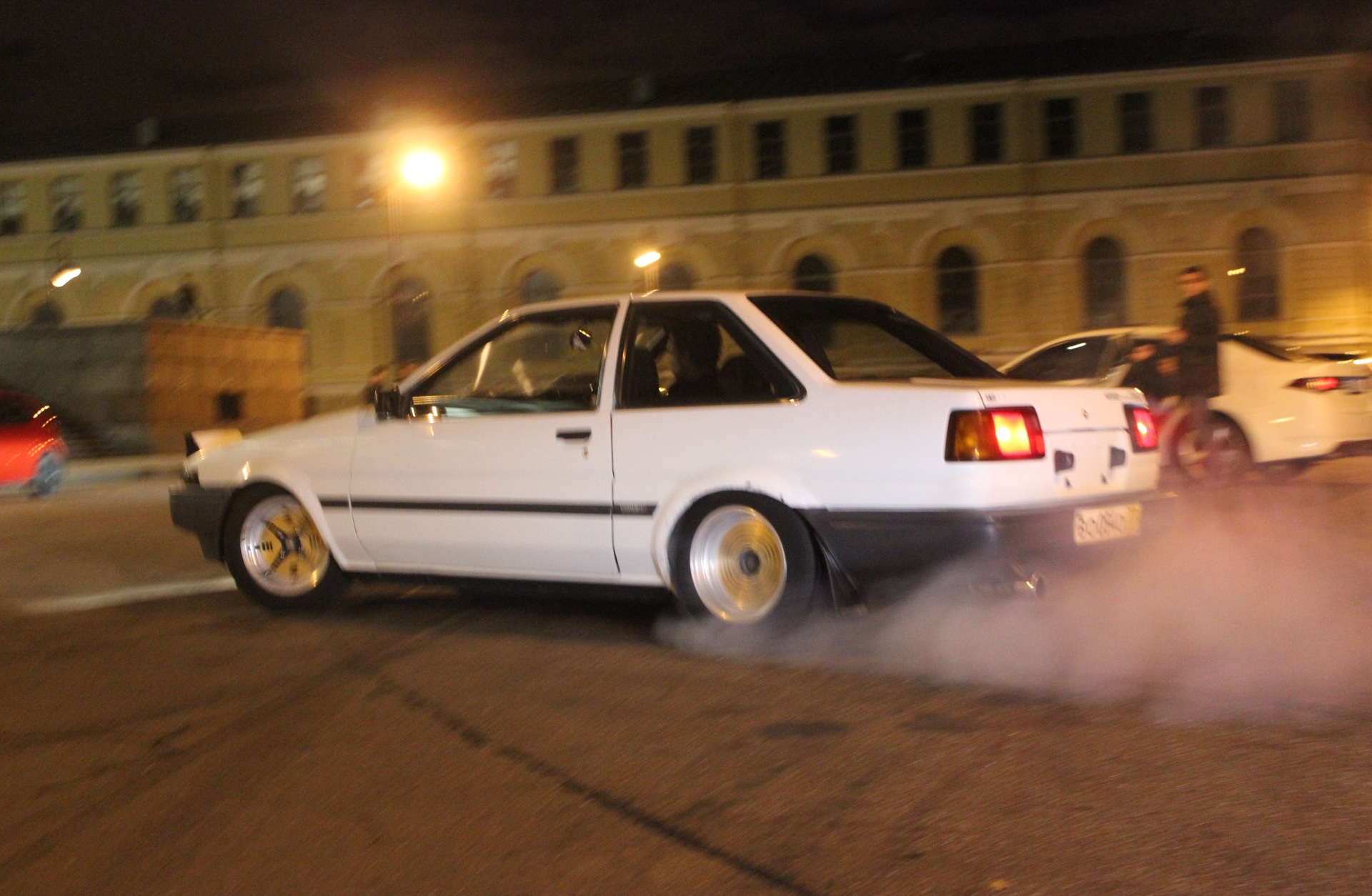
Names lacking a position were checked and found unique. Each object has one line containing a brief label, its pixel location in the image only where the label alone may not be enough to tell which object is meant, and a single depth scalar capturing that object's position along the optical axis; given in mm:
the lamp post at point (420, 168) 19703
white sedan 11070
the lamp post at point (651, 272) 39459
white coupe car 5395
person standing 9320
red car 17188
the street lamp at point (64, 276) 28312
